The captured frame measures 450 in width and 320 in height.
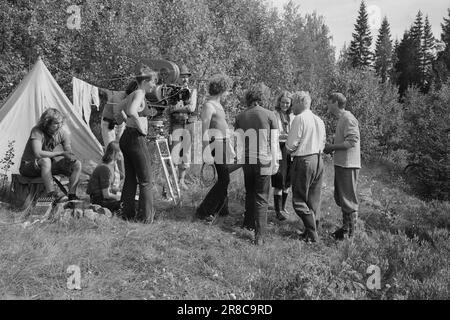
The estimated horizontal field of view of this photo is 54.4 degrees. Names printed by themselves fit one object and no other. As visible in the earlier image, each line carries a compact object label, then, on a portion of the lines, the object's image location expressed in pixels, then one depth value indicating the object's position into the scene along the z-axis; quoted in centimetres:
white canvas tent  662
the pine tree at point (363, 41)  5822
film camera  570
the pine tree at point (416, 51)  5217
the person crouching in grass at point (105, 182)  524
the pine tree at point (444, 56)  3497
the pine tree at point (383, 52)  5794
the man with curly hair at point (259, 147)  456
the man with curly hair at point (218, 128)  499
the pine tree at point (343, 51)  2974
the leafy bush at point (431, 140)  1163
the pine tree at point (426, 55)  4991
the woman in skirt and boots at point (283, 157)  556
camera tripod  551
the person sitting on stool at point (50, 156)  498
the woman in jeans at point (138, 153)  464
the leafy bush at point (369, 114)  1515
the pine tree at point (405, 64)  5231
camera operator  639
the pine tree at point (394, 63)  5059
